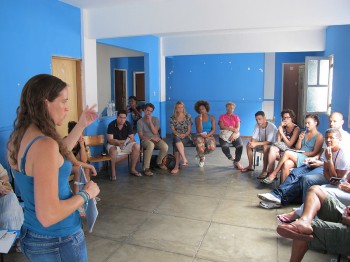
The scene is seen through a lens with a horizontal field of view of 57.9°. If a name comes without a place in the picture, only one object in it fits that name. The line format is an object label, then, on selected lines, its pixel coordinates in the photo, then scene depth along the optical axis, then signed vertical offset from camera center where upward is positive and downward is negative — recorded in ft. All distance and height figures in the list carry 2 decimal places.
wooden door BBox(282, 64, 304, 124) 30.19 +0.63
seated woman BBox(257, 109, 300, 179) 15.28 -2.09
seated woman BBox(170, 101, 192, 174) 18.43 -1.92
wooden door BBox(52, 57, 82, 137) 15.42 +0.63
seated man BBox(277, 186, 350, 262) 7.55 -3.41
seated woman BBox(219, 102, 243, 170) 18.54 -2.43
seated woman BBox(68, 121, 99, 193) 12.75 -2.77
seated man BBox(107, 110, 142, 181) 17.01 -2.53
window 18.16 +0.49
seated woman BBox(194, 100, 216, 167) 18.57 -2.33
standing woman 3.61 -0.98
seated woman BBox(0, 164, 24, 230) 8.57 -3.25
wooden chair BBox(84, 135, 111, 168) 15.96 -2.74
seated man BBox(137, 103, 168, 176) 17.46 -2.49
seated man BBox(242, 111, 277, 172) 16.69 -2.28
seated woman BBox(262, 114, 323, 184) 13.71 -2.52
